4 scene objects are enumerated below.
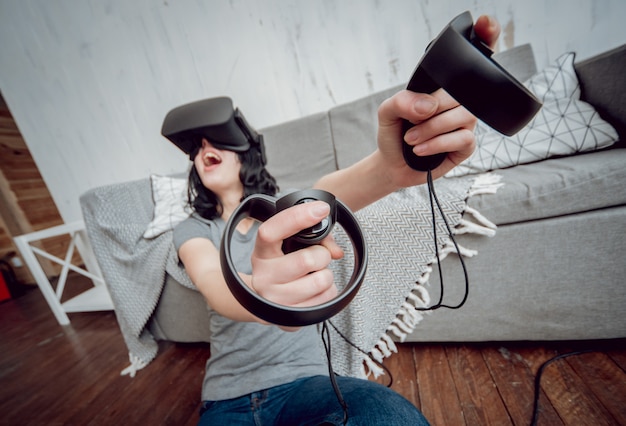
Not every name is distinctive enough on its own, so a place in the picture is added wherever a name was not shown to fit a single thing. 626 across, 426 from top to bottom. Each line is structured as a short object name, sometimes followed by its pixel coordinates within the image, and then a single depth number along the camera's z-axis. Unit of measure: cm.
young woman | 26
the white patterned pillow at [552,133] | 74
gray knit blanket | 66
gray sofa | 58
